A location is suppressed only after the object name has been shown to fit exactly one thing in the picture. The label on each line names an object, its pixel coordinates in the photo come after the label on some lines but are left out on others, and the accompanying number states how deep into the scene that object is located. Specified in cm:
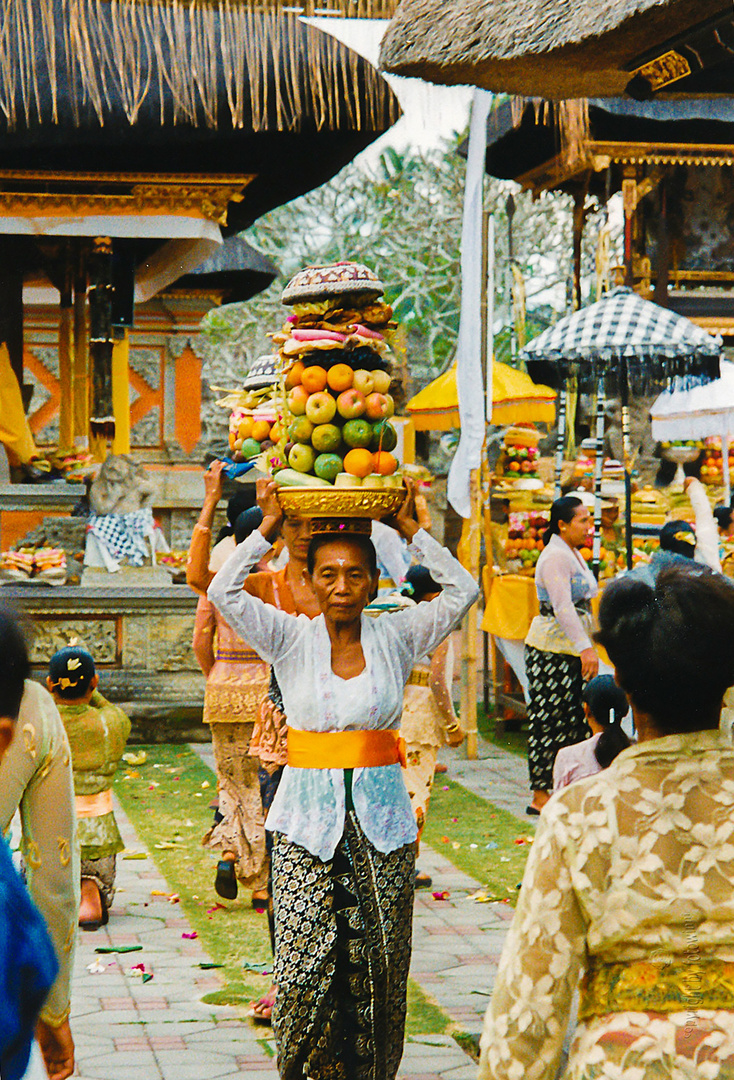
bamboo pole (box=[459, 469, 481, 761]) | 971
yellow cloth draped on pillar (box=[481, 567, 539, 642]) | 1039
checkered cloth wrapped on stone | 1142
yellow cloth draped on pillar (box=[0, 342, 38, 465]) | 1279
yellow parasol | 1327
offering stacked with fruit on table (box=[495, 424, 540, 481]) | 1305
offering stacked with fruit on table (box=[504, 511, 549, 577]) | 1174
